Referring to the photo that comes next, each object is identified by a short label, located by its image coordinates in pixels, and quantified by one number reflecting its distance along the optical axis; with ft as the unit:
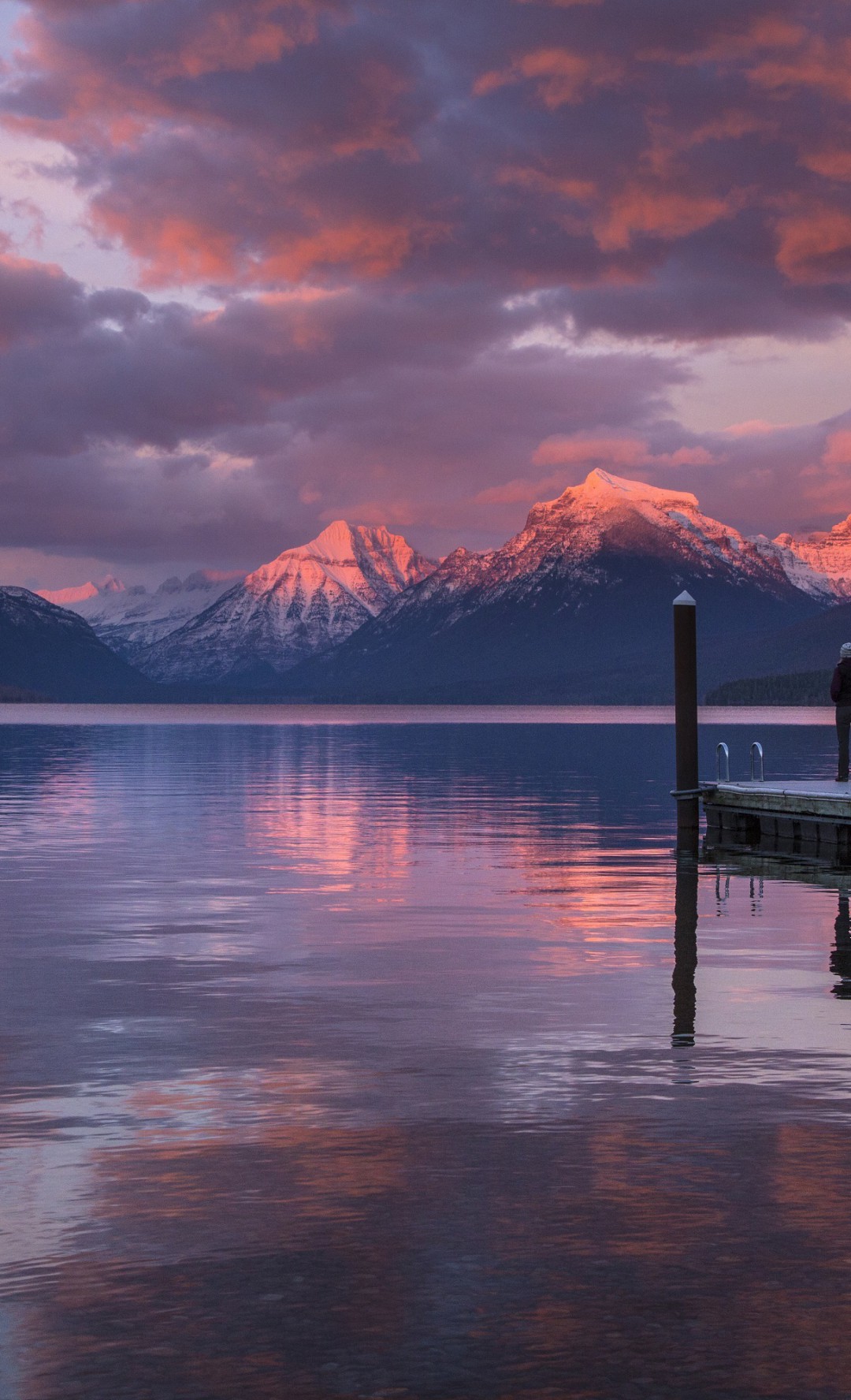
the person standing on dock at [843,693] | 150.41
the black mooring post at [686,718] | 160.04
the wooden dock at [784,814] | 147.33
